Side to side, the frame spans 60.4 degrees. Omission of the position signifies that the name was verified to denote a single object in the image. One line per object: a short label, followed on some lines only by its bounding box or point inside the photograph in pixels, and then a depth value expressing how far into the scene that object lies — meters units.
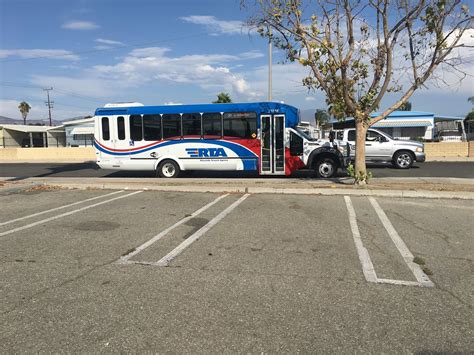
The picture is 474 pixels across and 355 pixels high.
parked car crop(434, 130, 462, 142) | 53.38
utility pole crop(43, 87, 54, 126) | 85.75
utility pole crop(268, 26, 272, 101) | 24.81
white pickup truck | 17.50
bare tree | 10.32
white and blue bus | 14.09
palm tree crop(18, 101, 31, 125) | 91.93
